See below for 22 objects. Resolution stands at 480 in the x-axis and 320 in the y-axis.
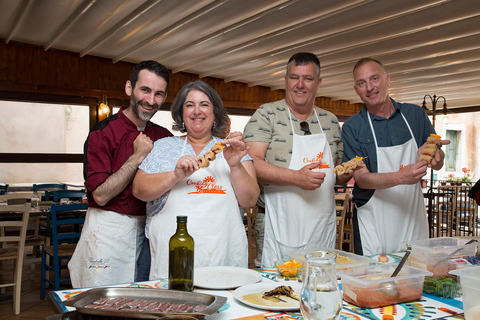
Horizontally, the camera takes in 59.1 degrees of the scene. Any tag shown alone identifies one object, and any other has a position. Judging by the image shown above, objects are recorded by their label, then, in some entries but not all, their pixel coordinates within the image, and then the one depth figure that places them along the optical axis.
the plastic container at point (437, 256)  1.60
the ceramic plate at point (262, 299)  1.32
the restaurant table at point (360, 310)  1.28
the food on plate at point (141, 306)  1.18
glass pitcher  1.04
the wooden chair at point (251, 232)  5.61
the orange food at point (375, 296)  1.34
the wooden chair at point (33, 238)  5.22
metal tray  1.11
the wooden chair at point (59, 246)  4.34
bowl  1.68
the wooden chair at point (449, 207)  7.55
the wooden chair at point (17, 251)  4.07
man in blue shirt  2.47
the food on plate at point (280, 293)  1.41
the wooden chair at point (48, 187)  7.20
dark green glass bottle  1.43
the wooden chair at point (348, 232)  6.10
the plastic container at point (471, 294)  1.20
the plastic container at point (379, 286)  1.34
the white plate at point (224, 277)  1.55
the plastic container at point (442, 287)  1.45
